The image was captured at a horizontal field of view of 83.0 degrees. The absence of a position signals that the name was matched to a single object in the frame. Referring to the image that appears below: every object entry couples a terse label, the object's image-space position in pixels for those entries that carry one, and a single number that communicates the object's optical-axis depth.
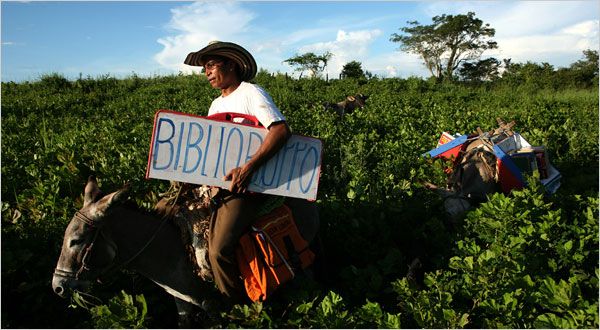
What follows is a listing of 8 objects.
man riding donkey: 2.43
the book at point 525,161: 4.76
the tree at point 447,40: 38.06
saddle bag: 2.59
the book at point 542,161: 5.02
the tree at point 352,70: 31.17
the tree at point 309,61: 32.11
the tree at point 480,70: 40.12
